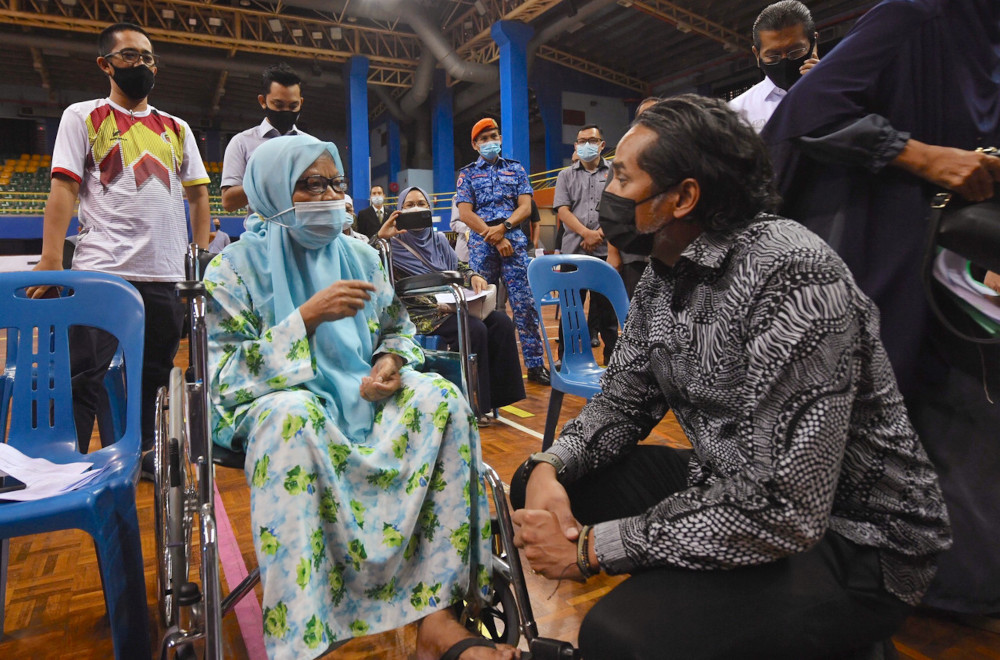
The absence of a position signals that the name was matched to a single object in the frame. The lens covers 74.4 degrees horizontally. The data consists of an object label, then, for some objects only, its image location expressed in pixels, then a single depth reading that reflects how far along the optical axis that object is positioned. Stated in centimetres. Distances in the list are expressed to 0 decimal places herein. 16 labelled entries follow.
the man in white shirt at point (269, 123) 245
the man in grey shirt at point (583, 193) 393
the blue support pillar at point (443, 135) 1331
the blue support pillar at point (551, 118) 1304
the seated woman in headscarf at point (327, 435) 113
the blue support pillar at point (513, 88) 970
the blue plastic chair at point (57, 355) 139
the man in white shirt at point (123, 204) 194
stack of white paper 117
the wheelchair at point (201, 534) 106
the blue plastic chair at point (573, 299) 225
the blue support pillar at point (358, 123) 1204
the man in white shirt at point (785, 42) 185
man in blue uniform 364
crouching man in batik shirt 84
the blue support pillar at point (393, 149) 1499
